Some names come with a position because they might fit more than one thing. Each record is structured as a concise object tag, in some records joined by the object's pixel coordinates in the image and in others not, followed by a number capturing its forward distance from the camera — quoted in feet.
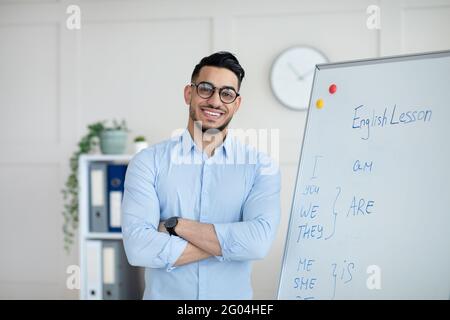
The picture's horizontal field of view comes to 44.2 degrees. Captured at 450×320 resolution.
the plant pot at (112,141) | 10.96
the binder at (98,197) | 10.75
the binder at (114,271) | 10.69
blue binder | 10.69
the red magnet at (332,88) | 5.82
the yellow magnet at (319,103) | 5.89
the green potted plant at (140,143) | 10.99
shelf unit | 10.77
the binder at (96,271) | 10.74
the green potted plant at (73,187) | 11.25
